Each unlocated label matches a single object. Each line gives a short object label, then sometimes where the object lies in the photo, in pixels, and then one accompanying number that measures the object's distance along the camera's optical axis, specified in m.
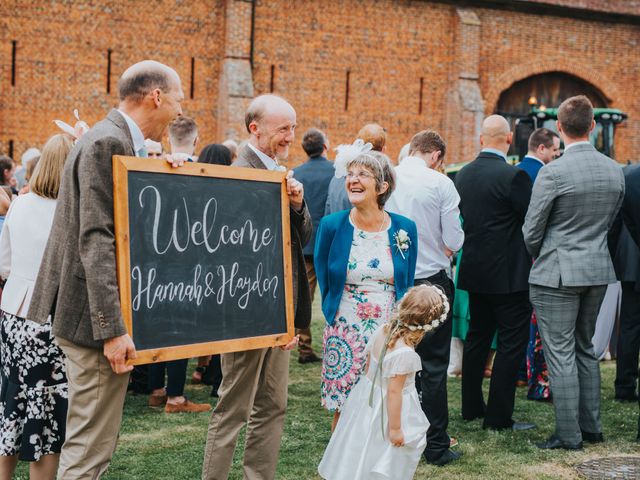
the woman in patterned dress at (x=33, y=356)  3.84
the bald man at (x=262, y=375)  3.76
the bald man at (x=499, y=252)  5.55
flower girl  3.81
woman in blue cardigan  4.39
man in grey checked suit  5.23
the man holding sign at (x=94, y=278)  2.92
